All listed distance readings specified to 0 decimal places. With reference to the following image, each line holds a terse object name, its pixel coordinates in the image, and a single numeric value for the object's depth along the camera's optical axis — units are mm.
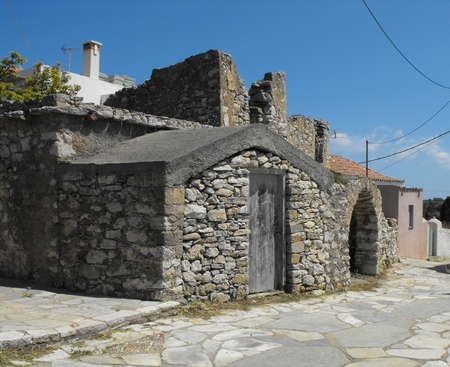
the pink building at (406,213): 17406
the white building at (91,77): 23047
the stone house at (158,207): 6531
